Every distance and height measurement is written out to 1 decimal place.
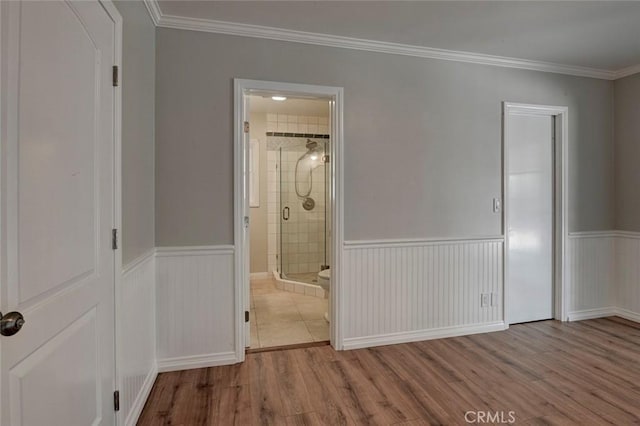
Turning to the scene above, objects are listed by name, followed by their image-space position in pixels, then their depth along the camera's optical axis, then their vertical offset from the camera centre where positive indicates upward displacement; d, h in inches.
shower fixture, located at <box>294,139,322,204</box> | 194.4 +26.8
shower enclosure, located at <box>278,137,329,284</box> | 195.8 +2.1
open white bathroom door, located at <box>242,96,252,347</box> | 101.3 +4.3
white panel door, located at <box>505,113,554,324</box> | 127.9 -2.2
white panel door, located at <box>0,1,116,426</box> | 34.6 +0.1
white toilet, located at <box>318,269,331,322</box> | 143.0 -29.3
